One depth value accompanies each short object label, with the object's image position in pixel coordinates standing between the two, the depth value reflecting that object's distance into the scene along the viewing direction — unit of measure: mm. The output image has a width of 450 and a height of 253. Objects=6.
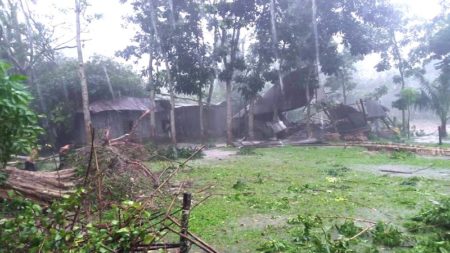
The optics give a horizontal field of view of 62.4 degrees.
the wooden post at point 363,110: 24038
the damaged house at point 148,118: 23875
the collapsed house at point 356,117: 24250
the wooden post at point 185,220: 3391
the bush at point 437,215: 5266
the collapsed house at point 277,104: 24017
